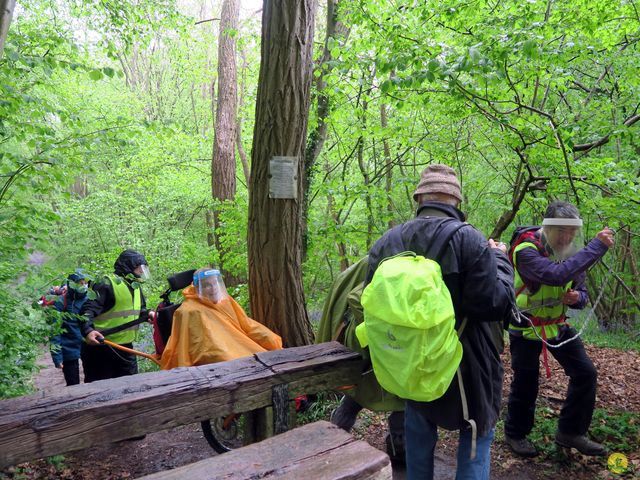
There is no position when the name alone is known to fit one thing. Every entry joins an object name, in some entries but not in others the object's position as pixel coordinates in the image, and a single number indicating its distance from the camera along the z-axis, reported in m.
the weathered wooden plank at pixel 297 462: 1.80
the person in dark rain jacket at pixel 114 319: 5.11
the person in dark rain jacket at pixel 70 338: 5.83
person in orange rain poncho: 3.98
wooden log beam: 2.32
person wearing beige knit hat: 2.31
